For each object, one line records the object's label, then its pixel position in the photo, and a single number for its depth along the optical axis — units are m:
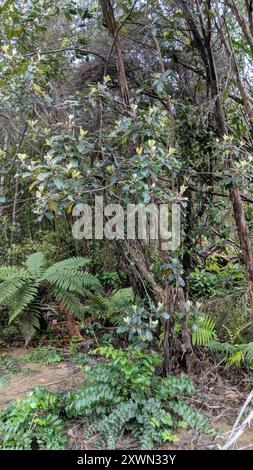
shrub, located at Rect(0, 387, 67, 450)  1.97
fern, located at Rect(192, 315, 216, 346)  2.78
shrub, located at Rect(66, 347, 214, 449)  2.08
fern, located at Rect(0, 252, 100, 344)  3.47
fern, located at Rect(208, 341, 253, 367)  2.65
